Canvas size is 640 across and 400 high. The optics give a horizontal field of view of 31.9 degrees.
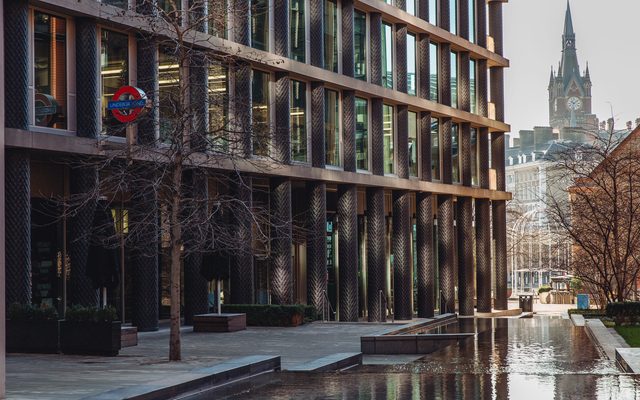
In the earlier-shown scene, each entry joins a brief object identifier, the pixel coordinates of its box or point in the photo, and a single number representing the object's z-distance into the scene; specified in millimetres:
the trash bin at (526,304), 58853
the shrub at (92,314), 22203
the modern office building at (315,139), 27469
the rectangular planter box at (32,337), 22609
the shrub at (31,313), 22891
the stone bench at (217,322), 30391
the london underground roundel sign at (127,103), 25547
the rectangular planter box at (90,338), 21984
